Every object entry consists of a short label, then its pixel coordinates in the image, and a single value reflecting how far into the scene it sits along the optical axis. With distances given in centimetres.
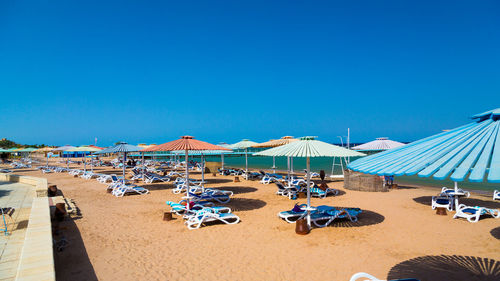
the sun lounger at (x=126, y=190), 1097
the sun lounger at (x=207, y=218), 670
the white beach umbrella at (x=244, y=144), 1612
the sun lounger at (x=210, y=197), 913
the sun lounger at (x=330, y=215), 660
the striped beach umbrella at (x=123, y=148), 1162
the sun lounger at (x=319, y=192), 1029
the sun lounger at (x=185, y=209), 744
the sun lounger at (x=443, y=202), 790
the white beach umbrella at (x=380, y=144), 1291
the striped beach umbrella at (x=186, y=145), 791
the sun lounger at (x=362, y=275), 262
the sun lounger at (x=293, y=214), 688
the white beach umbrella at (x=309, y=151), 595
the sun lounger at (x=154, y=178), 1507
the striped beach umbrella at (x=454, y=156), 172
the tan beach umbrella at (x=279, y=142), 1345
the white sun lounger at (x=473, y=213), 687
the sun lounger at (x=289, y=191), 1008
